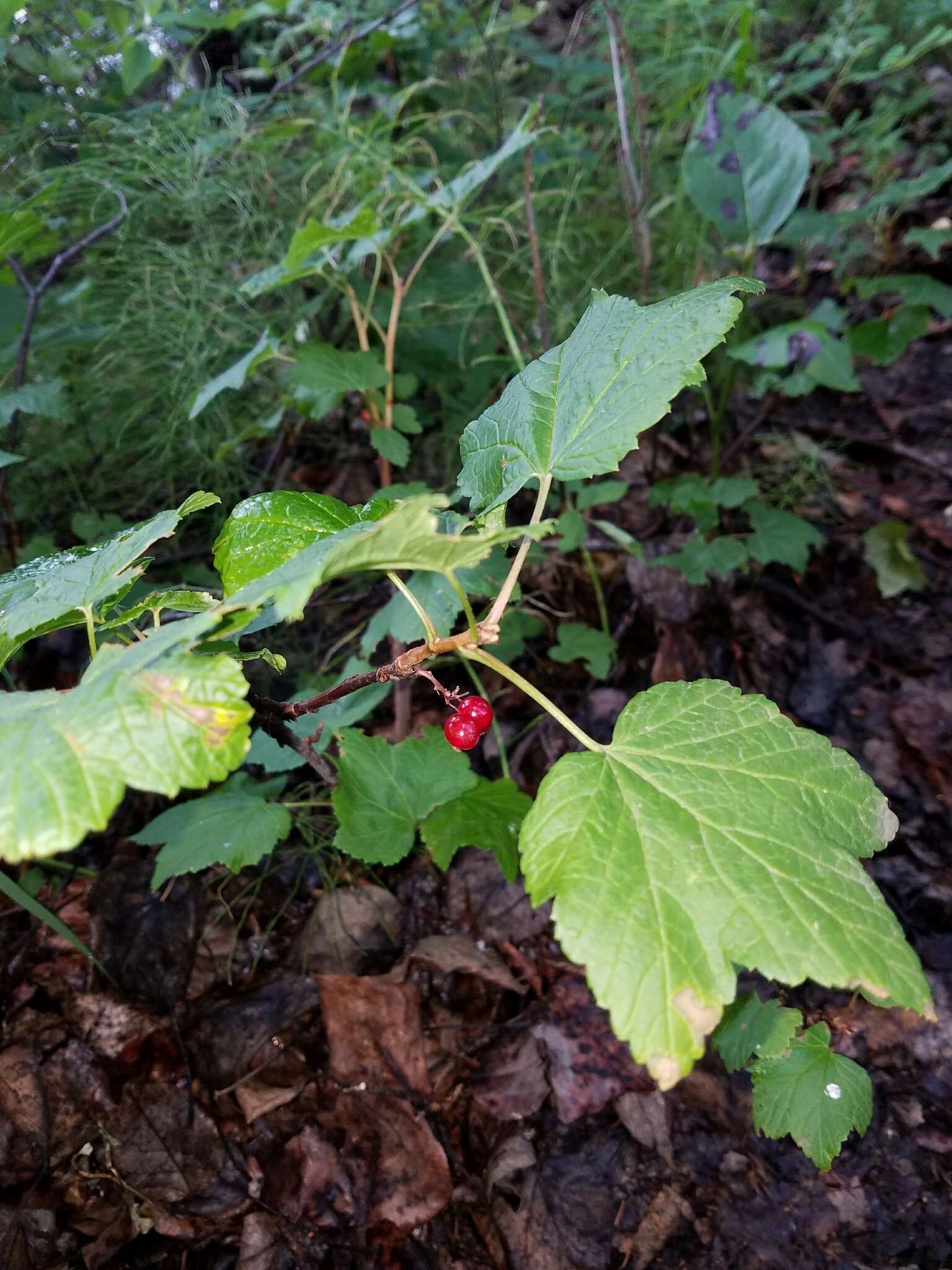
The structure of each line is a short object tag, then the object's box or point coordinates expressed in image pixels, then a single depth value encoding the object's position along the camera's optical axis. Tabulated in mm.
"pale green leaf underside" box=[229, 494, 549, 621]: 176
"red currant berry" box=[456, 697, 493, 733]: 239
